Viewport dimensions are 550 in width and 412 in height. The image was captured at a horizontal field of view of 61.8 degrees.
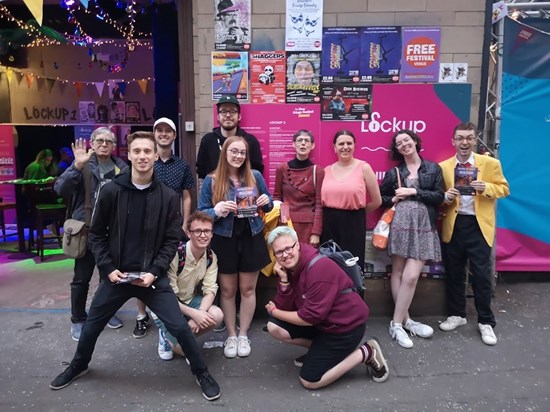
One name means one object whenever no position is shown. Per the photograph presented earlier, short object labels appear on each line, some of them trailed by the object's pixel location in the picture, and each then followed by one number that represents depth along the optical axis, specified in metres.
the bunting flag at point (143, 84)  9.70
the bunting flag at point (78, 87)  9.97
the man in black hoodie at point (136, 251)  3.23
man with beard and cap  4.18
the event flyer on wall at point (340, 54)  4.43
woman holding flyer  3.71
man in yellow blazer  4.04
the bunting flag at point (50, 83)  9.93
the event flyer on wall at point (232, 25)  4.43
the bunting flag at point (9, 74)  9.77
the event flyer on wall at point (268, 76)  4.48
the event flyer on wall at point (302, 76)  4.47
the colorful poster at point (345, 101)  4.49
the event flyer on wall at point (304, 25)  4.41
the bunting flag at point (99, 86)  9.86
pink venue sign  4.47
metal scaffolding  4.60
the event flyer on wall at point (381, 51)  4.43
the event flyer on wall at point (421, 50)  4.42
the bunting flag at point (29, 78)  9.86
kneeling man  3.19
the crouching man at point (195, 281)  3.55
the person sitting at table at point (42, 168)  7.56
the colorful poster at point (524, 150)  5.02
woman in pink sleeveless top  4.00
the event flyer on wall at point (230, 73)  4.48
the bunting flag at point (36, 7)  3.61
